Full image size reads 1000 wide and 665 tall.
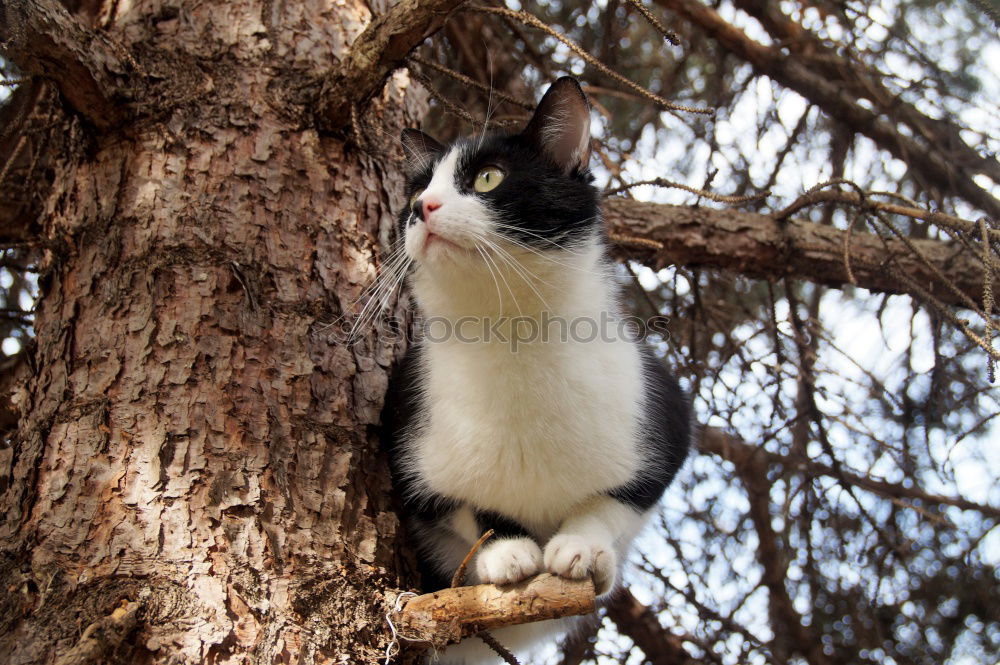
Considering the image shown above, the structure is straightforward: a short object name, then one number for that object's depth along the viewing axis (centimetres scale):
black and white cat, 119
